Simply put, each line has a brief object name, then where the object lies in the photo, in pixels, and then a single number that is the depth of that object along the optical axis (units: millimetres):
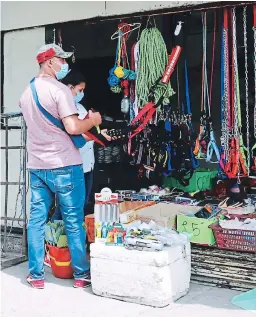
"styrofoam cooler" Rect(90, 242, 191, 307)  3879
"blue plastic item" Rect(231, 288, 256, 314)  3854
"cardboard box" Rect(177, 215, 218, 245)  4418
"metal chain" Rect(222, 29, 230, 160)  5090
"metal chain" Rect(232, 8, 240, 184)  5047
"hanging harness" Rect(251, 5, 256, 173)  4950
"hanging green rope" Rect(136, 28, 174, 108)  5184
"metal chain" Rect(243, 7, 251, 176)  5008
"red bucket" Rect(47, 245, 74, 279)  4559
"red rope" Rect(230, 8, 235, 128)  5133
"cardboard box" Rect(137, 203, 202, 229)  4594
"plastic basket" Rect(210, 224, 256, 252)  4203
